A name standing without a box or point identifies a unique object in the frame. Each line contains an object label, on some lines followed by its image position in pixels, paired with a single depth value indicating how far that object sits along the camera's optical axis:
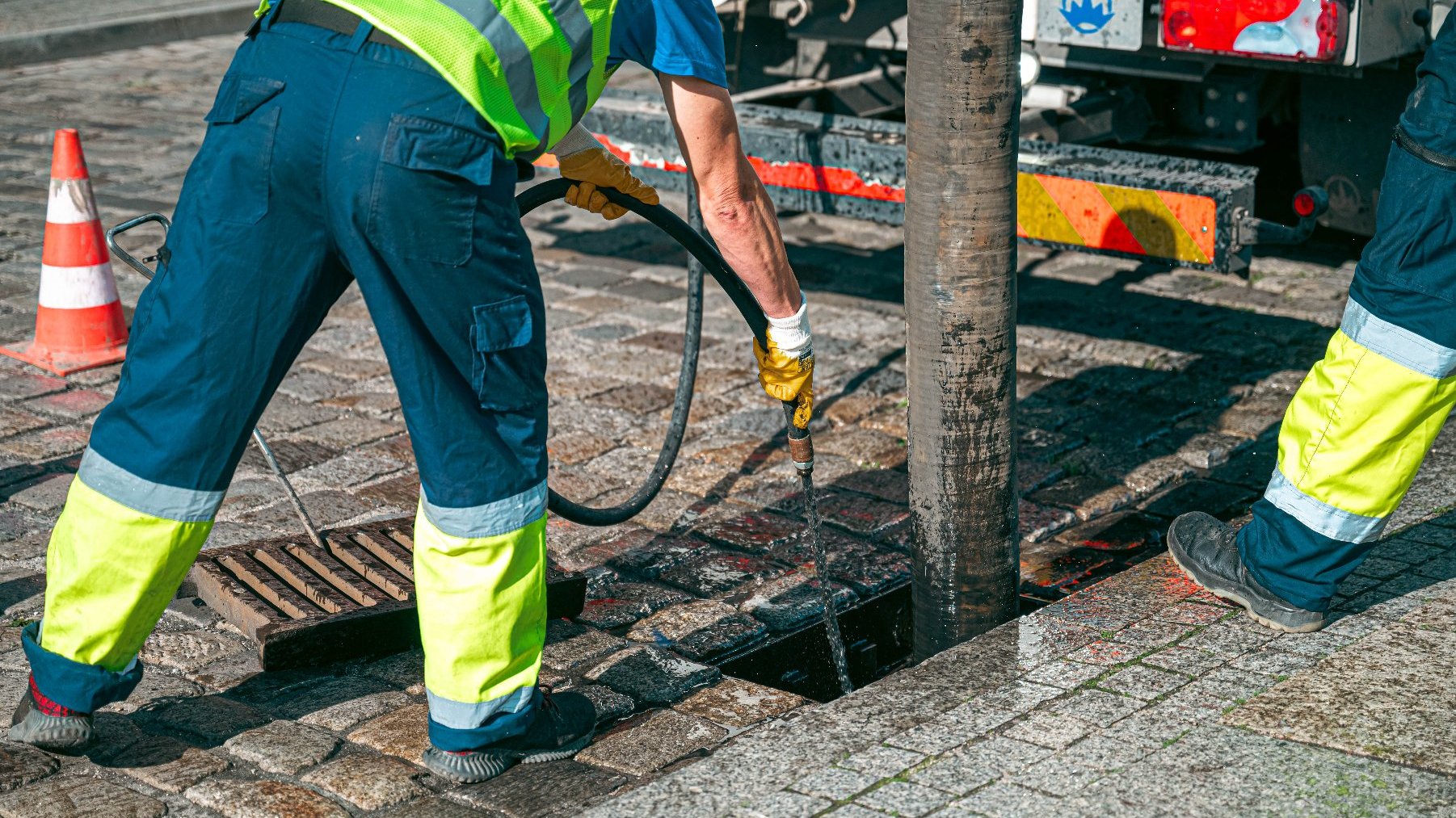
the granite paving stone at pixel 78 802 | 2.64
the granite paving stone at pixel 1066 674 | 2.95
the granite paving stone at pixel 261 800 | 2.68
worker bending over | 2.50
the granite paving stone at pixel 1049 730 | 2.71
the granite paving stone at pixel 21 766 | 2.74
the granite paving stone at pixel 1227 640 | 3.07
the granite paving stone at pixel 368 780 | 2.74
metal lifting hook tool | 3.15
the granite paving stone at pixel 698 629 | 3.43
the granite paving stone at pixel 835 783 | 2.57
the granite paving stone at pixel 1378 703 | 2.68
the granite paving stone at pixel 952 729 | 2.72
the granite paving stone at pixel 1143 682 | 2.88
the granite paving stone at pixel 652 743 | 2.89
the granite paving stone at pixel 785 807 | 2.51
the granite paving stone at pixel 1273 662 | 2.97
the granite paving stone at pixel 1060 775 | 2.55
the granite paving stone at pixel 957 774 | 2.57
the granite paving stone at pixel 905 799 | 2.50
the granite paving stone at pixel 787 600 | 3.57
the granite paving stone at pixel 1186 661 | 2.98
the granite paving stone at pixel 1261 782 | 2.48
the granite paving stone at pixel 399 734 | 2.91
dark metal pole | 3.03
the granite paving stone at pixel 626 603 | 3.54
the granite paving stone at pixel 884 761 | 2.63
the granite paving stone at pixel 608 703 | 3.09
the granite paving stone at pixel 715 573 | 3.72
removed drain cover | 3.20
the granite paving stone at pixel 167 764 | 2.77
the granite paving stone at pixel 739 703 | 3.06
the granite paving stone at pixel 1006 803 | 2.47
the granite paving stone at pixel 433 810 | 2.69
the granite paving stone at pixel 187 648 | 3.26
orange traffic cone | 5.09
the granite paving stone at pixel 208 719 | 2.95
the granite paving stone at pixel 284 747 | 2.84
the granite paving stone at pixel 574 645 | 3.31
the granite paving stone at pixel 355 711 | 3.01
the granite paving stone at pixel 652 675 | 3.18
